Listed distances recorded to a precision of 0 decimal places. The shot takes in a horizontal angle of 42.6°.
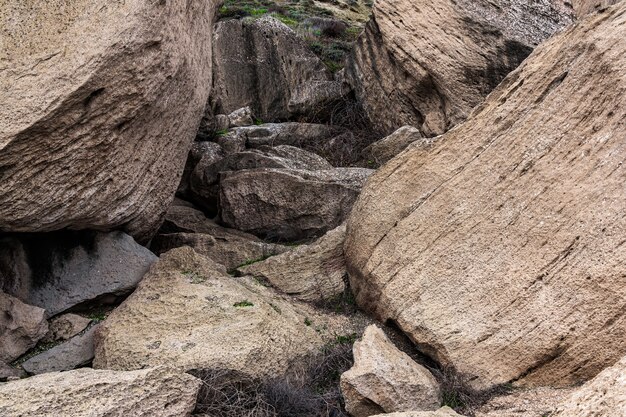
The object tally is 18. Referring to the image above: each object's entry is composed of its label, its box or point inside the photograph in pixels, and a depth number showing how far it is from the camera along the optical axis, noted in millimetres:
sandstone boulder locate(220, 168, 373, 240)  9719
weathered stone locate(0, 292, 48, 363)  7203
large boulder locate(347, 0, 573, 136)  11180
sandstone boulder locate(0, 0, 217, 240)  6648
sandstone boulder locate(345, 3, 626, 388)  6250
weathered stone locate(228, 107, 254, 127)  12577
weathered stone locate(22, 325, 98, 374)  7133
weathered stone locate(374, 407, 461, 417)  5176
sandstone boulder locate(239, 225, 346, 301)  8406
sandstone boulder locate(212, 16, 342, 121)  13305
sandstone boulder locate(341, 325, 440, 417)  6117
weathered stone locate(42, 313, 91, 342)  7551
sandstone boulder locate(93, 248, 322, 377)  6758
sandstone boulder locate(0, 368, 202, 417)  5457
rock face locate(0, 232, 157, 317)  7825
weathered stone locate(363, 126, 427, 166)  10969
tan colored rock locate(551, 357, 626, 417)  4098
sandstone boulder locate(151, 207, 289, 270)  9086
